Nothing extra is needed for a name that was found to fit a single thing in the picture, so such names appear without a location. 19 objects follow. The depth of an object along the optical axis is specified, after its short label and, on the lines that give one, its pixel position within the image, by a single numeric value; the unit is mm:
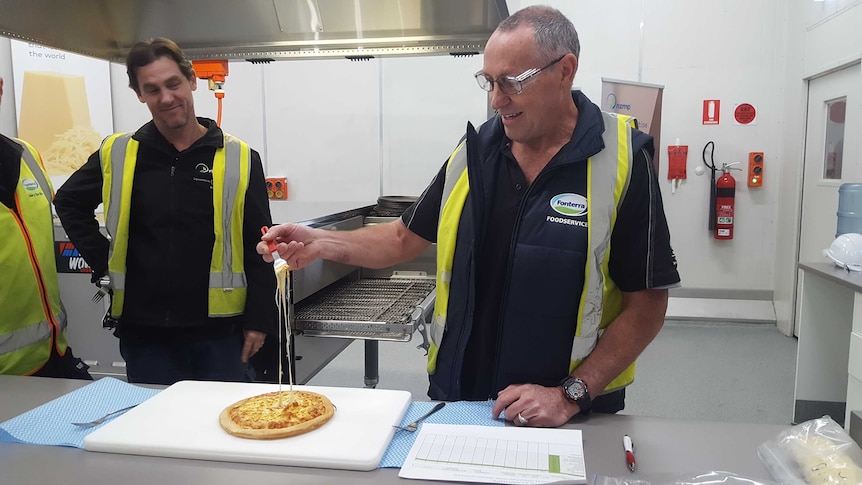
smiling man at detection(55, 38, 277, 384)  1976
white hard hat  3020
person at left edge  1858
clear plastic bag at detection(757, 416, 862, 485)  926
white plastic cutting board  1036
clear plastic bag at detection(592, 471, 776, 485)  928
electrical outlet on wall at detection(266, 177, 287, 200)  4938
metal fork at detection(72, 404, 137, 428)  1171
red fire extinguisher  4914
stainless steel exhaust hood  1748
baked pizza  1096
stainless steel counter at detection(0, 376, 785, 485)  994
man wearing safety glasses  1330
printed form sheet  982
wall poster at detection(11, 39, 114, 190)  4312
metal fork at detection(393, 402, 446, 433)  1144
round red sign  4934
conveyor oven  1973
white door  3936
